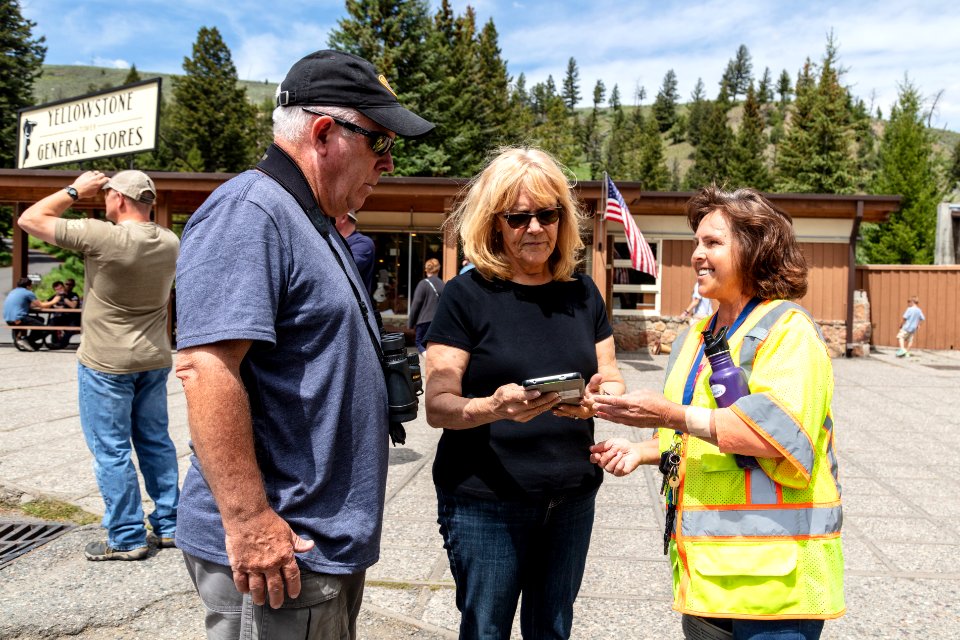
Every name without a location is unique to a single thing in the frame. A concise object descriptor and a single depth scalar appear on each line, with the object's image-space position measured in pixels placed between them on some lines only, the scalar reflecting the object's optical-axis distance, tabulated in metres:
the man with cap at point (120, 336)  3.72
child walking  17.56
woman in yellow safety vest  1.75
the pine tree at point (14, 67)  43.25
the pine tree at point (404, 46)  36.41
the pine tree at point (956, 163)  72.62
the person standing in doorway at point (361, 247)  4.46
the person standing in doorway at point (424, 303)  8.02
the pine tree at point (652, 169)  60.44
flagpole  13.03
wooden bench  14.12
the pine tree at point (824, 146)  40.50
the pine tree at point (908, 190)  30.91
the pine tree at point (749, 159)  53.84
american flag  11.48
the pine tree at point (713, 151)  65.19
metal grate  3.86
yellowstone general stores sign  11.60
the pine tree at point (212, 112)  52.47
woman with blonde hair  2.14
